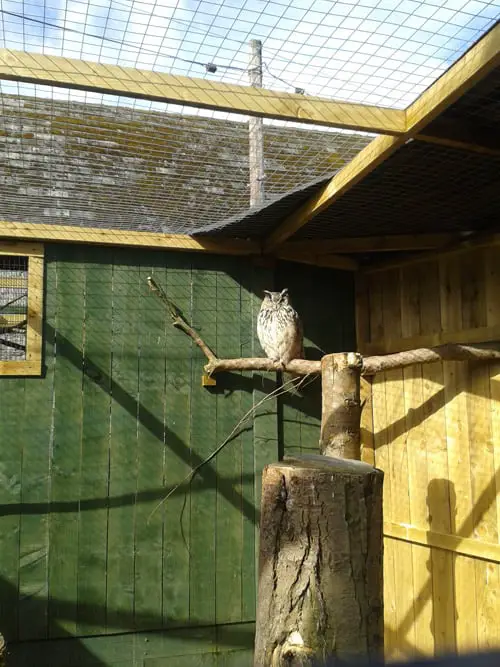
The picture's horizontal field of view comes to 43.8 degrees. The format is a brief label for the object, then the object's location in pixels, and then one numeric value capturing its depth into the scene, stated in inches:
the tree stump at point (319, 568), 56.2
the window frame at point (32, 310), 117.6
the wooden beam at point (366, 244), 120.5
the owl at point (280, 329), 122.7
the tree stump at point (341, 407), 91.0
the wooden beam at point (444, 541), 102.6
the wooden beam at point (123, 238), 119.4
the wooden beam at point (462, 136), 75.3
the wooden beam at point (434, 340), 108.6
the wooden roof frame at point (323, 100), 62.3
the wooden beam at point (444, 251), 110.1
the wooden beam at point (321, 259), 135.5
